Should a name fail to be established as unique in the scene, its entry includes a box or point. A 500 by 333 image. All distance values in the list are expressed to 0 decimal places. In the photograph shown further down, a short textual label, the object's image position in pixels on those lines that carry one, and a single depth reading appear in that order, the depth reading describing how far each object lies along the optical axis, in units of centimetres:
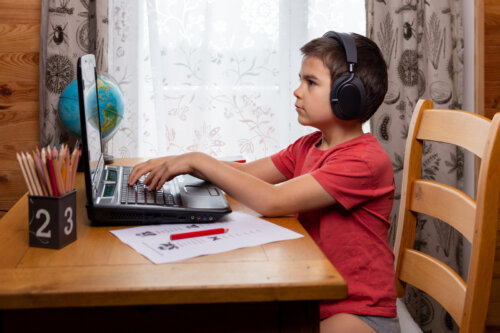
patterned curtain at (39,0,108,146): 187
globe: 163
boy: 102
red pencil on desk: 85
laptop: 90
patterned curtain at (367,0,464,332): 196
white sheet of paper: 79
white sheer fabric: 202
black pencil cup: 78
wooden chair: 88
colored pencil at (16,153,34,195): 78
